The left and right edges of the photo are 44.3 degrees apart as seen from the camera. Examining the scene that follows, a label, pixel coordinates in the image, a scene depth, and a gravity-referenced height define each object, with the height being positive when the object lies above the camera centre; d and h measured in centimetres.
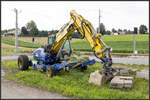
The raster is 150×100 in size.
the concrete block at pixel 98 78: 784 -129
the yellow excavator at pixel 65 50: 828 -6
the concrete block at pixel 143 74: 872 -124
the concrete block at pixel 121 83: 728 -136
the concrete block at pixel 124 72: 907 -117
